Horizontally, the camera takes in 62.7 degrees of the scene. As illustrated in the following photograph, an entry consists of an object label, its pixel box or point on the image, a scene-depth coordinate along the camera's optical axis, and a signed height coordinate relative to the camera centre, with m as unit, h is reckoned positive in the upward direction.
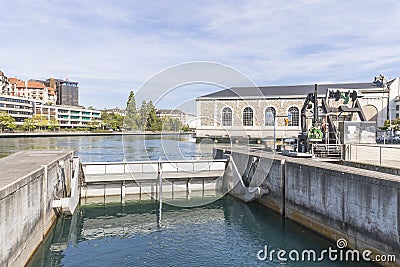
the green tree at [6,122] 84.06 +2.31
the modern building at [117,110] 184.14 +12.28
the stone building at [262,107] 67.38 +5.10
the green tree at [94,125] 117.47 +2.06
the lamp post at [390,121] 49.08 +1.47
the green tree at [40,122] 99.50 +2.71
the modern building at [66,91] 170.88 +20.81
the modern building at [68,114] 112.12 +5.97
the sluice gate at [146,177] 18.23 -2.65
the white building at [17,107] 92.25 +7.04
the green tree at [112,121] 125.56 +3.71
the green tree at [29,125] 94.60 +1.63
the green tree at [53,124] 103.97 +2.09
